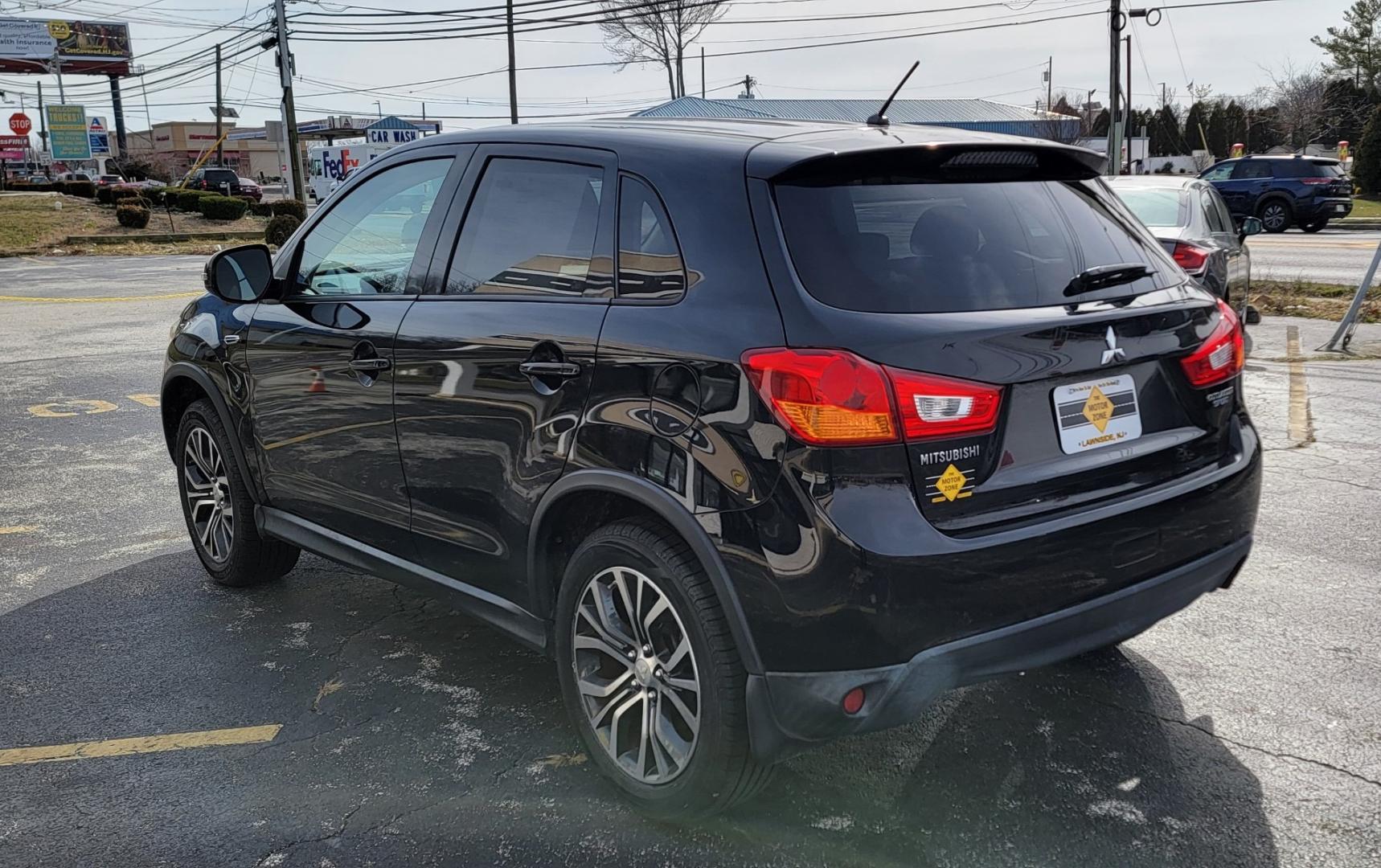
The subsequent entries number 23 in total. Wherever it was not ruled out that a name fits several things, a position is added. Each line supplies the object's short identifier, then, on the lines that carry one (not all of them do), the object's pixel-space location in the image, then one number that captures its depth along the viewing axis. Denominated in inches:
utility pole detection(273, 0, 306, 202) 1375.5
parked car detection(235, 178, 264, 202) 2165.4
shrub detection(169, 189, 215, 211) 1502.3
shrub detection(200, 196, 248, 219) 1470.2
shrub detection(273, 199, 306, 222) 1360.7
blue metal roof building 1763.0
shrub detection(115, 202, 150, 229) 1314.0
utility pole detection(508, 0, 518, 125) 1561.3
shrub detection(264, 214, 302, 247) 1089.4
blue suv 1004.6
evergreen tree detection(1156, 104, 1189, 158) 2368.4
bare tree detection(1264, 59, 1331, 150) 2054.6
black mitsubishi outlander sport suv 96.9
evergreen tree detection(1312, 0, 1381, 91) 2223.2
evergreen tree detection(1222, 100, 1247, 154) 2257.6
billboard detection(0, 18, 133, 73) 2878.9
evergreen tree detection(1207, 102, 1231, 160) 2278.5
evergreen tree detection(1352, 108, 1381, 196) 1408.7
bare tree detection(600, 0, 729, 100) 2085.4
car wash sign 1838.0
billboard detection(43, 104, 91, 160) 2581.2
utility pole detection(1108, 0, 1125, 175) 1207.9
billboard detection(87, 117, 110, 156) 3506.6
